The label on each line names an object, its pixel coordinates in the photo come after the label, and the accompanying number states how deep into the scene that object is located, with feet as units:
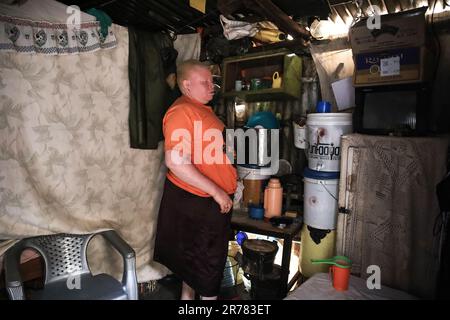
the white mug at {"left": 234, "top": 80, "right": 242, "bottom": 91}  9.10
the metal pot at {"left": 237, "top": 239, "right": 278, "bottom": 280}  7.69
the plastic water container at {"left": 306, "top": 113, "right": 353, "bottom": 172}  6.93
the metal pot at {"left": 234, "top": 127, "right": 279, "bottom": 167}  8.18
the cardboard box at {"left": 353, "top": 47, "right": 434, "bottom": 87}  5.66
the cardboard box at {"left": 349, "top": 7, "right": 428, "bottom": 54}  5.60
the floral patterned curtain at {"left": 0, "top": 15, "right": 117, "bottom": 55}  5.48
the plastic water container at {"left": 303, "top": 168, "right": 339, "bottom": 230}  7.03
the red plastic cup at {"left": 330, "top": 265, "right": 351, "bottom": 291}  5.43
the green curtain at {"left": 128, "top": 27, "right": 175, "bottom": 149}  7.39
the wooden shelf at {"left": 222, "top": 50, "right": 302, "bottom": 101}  8.20
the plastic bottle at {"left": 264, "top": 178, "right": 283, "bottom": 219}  8.16
